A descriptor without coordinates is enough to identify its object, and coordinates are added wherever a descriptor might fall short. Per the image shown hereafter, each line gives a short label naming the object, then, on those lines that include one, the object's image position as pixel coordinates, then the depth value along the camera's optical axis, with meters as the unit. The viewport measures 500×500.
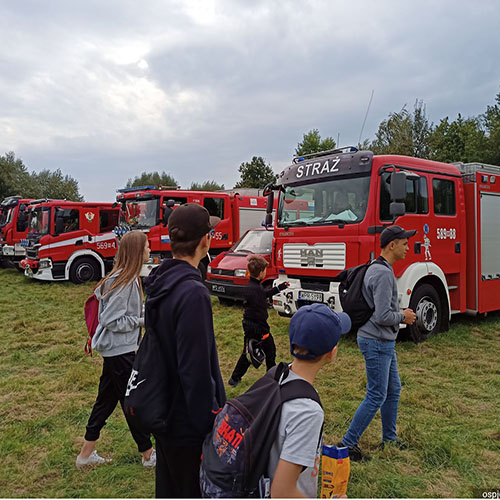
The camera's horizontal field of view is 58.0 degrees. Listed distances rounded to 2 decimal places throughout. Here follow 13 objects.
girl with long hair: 3.24
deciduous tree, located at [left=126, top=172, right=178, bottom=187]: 66.69
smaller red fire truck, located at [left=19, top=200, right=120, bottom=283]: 14.23
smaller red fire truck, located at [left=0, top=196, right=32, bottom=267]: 17.50
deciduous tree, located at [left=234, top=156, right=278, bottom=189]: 40.06
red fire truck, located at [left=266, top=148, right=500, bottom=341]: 6.43
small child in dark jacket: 4.98
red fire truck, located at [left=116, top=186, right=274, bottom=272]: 12.27
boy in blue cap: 1.59
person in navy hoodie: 1.80
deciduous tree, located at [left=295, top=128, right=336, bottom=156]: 44.34
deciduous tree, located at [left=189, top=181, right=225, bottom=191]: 61.69
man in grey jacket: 3.32
